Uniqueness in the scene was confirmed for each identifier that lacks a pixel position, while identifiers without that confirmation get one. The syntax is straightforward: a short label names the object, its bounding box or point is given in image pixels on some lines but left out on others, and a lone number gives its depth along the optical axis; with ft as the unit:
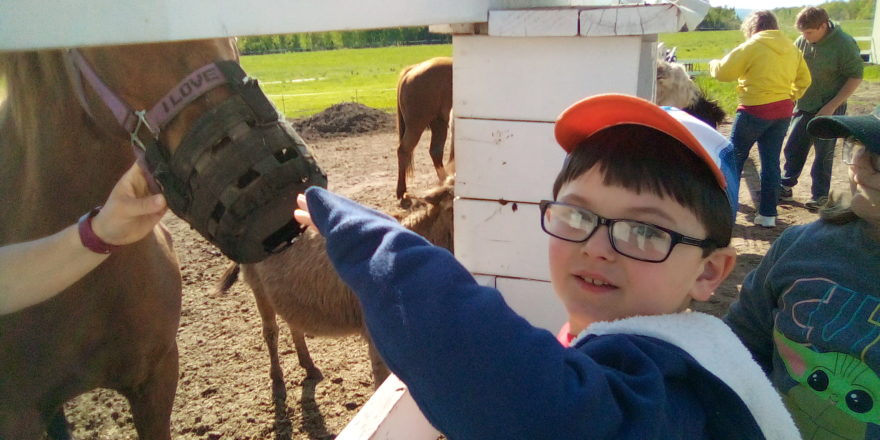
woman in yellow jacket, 17.37
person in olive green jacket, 18.71
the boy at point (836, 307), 4.46
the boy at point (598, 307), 2.41
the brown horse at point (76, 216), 4.56
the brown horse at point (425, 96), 25.68
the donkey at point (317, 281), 10.99
